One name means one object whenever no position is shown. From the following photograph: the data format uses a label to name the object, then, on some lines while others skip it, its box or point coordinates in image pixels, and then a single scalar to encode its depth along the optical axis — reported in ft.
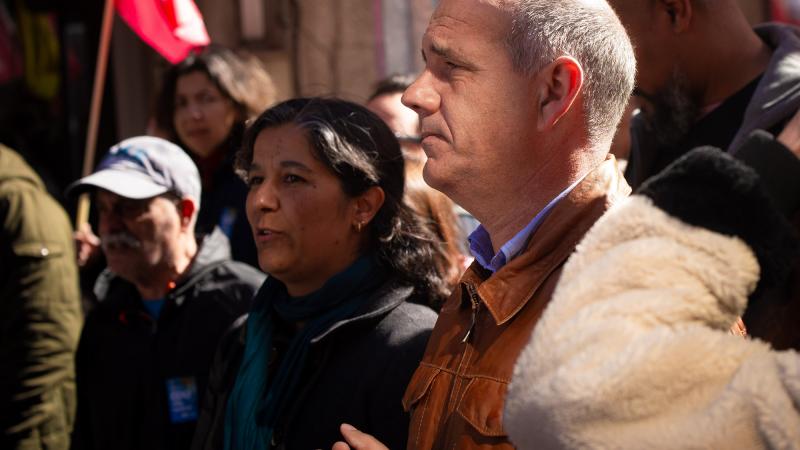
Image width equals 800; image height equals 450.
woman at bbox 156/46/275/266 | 14.71
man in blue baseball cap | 10.95
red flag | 14.98
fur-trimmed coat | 3.45
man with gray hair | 5.89
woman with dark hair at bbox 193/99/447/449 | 8.52
